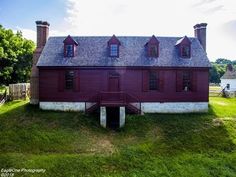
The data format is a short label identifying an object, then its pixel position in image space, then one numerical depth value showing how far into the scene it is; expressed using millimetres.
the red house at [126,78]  16825
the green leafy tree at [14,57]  28549
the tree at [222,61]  116604
